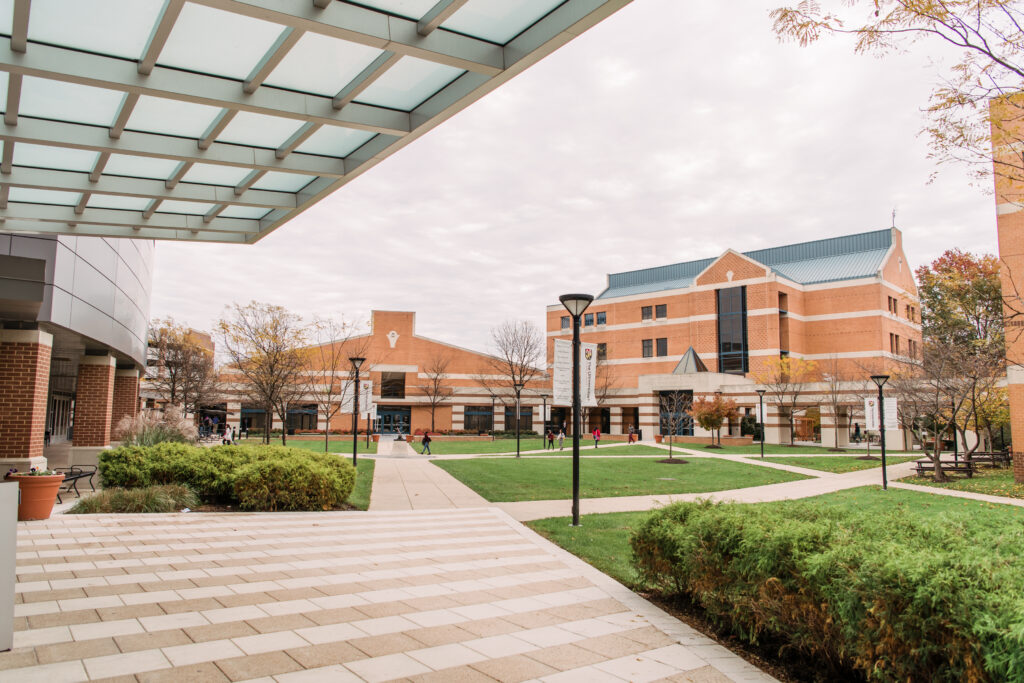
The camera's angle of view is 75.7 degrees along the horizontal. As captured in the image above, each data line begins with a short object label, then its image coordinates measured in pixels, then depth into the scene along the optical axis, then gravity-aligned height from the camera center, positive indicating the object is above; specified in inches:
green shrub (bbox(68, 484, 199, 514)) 477.1 -73.4
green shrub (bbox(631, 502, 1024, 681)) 139.6 -45.2
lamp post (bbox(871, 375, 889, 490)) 813.2 +2.9
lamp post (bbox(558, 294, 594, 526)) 471.2 +62.3
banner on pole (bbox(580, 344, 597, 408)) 592.7 +31.3
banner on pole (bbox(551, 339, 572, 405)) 520.1 +25.9
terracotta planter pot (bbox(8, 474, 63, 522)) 428.5 -61.7
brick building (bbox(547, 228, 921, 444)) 1909.4 +272.4
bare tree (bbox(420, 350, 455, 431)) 2404.0 +93.5
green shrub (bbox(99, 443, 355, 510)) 508.7 -56.4
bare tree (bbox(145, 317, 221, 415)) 1875.0 +97.9
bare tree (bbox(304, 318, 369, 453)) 1843.6 +152.6
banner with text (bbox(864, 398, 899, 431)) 829.2 -1.9
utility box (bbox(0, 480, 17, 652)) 199.8 -49.3
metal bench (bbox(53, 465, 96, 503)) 553.3 -66.7
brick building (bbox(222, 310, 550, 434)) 2455.7 +81.7
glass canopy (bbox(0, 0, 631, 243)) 204.7 +117.1
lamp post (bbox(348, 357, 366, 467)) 913.8 -2.7
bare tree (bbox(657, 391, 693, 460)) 1683.1 +4.7
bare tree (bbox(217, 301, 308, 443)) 1195.9 +115.9
